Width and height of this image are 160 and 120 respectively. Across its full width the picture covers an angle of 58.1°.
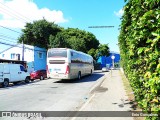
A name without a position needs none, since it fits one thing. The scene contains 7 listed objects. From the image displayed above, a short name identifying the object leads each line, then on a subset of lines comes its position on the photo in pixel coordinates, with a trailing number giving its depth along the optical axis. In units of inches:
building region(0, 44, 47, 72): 1118.9
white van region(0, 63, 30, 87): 543.1
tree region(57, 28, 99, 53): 1580.8
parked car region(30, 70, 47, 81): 741.9
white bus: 570.7
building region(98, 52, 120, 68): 1991.5
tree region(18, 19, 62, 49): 1208.8
